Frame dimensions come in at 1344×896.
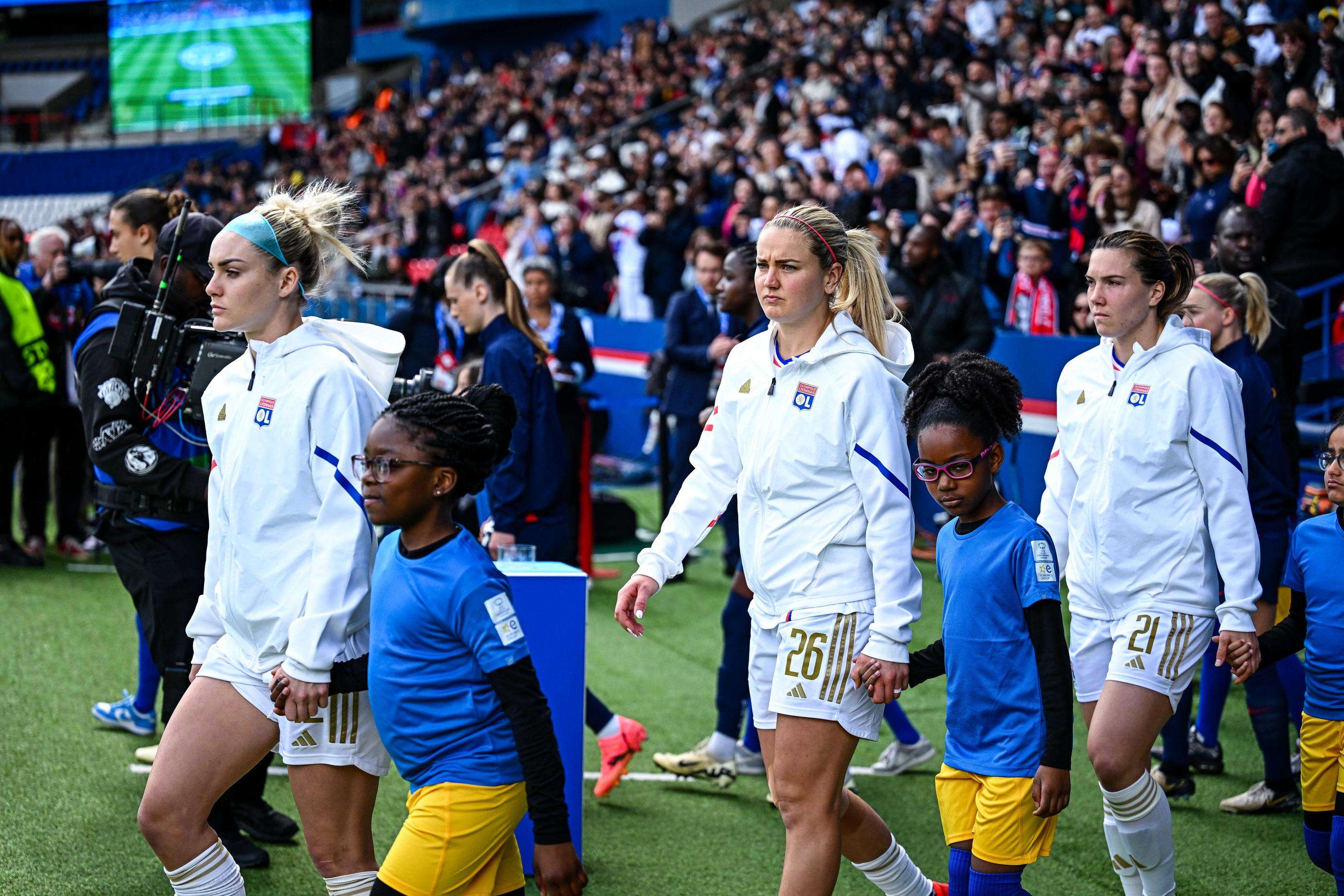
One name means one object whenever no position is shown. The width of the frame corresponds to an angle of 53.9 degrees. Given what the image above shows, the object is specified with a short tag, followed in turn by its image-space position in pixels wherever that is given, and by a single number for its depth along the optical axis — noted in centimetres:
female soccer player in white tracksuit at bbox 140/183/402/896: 299
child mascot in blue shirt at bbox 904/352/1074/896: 300
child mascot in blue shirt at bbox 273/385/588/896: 262
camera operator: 393
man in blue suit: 805
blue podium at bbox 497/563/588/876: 403
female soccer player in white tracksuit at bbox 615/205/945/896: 309
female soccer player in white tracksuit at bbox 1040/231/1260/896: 344
